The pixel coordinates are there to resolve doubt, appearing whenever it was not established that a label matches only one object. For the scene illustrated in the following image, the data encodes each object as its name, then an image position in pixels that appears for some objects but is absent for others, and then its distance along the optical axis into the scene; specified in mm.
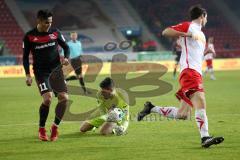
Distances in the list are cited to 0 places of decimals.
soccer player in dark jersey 19281
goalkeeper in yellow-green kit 20125
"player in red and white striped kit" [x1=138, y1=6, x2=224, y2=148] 17156
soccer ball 20109
